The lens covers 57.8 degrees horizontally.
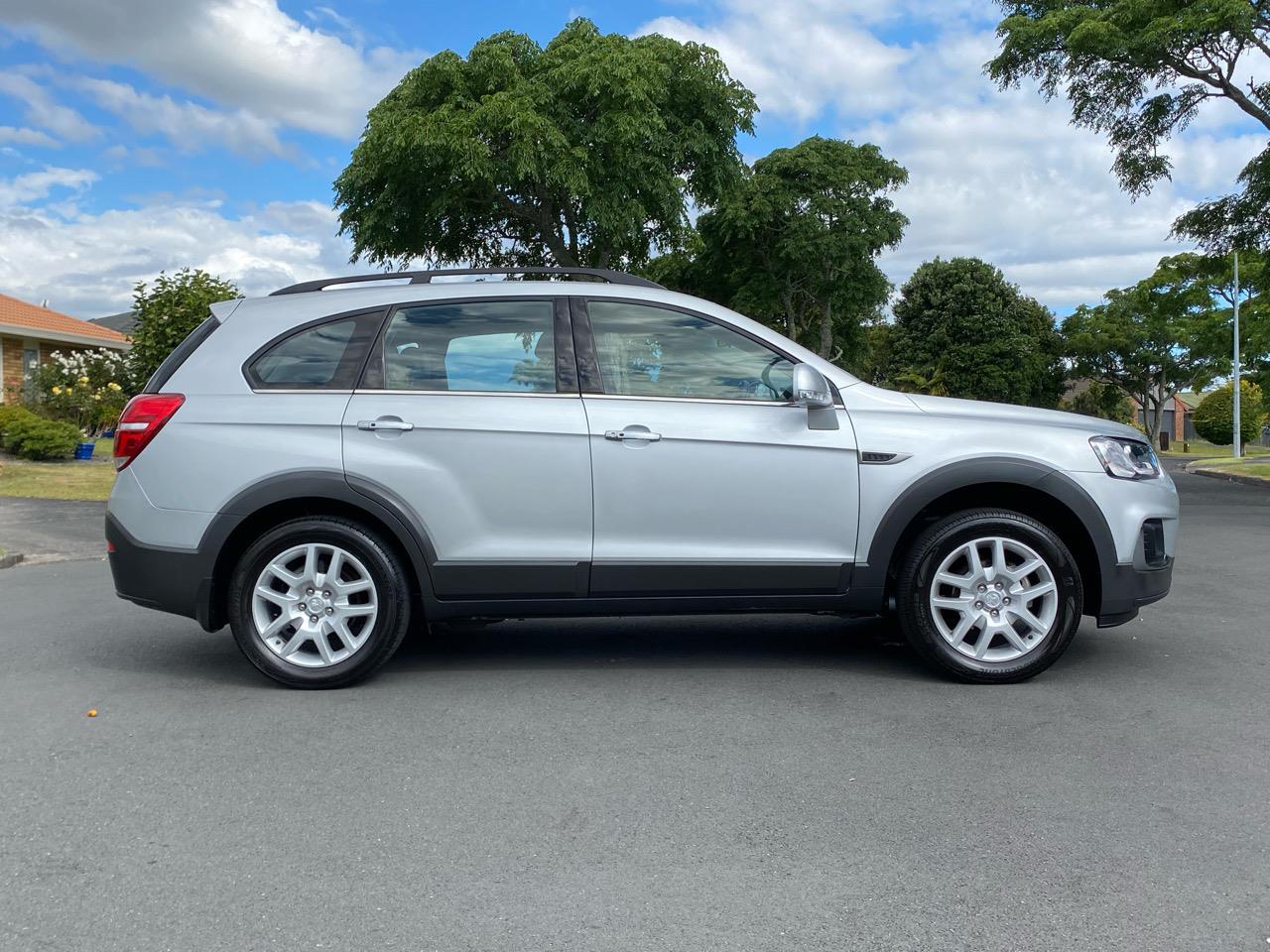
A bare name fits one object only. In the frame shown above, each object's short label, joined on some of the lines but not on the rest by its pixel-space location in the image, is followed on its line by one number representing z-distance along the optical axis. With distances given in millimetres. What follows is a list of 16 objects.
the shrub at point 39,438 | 22234
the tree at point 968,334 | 58250
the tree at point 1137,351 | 58500
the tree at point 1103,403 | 64625
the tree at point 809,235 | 40438
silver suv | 5125
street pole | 41250
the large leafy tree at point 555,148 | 22719
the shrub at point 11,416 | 22719
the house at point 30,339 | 29875
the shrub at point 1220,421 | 66188
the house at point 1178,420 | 103450
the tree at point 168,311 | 19000
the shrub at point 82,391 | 27172
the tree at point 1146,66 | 18969
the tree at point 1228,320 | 38031
